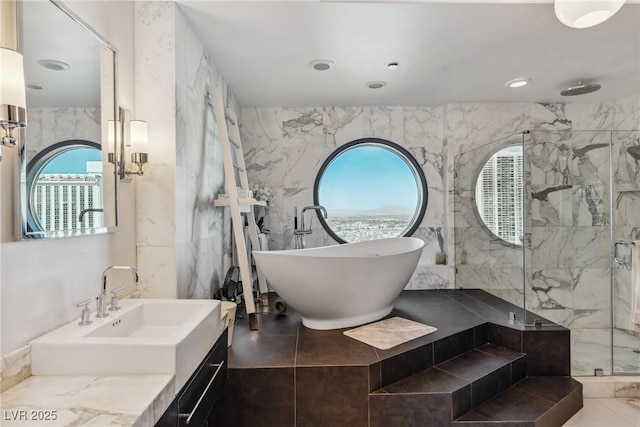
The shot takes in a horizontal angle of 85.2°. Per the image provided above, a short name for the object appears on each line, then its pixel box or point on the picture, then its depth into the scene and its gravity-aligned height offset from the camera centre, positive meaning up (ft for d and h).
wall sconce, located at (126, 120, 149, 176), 6.01 +1.21
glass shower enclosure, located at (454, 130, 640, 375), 9.36 -0.55
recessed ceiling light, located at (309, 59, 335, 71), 9.11 +3.92
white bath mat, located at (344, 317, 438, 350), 7.53 -2.83
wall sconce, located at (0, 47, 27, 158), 3.35 +1.16
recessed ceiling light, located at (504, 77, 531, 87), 10.48 +3.93
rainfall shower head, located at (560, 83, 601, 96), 10.90 +3.85
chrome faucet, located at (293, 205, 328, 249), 11.95 -0.69
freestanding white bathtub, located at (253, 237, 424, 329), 7.79 -1.69
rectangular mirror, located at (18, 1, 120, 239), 4.12 +1.19
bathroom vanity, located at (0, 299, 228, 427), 2.95 -1.67
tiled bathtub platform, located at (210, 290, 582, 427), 6.22 -3.34
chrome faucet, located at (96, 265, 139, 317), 4.72 -1.16
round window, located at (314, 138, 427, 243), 13.51 +0.69
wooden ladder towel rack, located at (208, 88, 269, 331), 8.59 +0.27
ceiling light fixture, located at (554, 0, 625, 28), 5.68 +3.31
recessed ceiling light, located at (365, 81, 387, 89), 10.78 +3.95
